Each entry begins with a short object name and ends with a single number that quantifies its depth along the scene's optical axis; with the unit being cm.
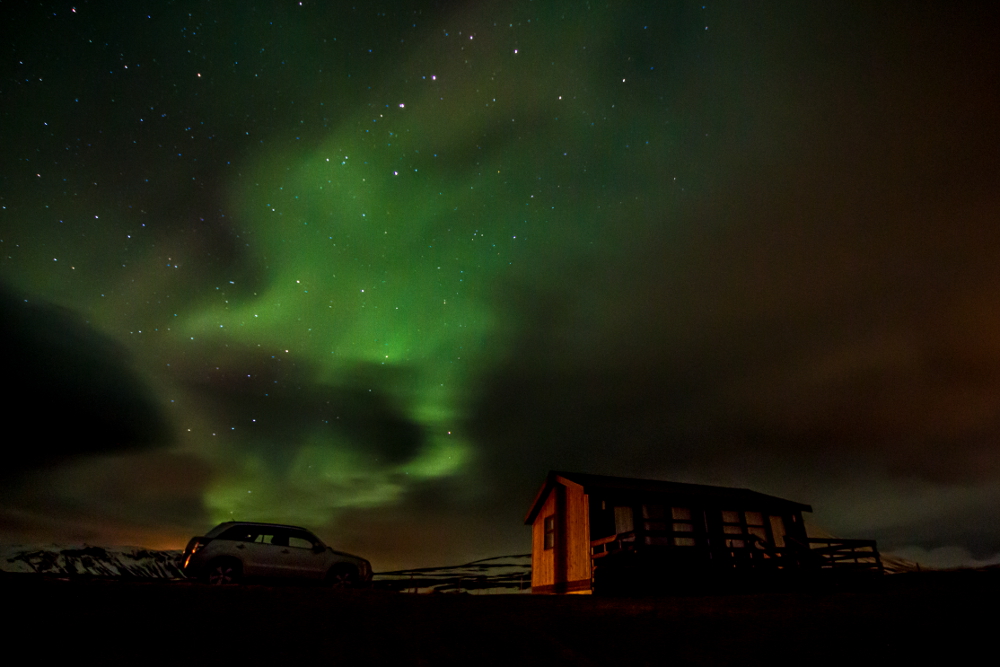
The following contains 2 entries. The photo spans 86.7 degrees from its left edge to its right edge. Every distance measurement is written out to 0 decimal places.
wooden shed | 1712
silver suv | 1362
